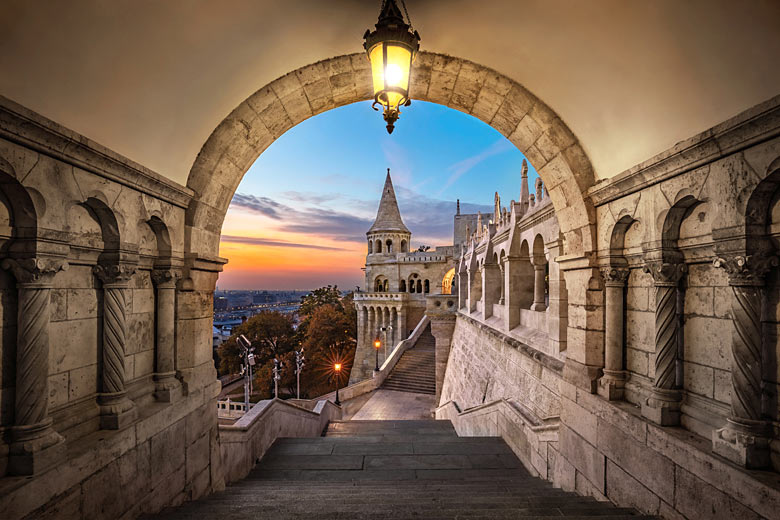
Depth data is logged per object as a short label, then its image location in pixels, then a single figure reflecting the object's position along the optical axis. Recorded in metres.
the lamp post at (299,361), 17.44
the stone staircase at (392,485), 3.06
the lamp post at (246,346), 11.34
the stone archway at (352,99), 3.90
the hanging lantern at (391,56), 2.63
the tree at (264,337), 32.34
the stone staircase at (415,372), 17.66
